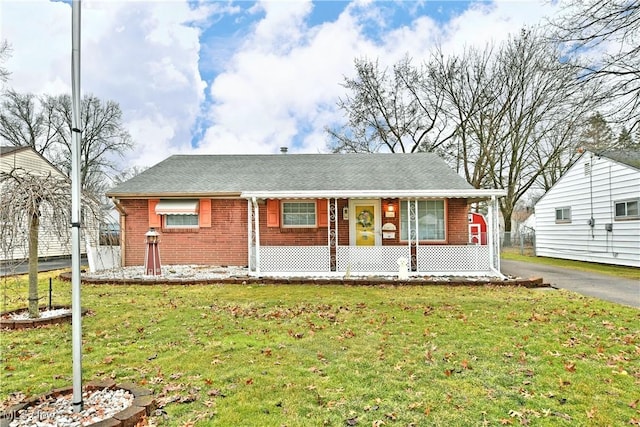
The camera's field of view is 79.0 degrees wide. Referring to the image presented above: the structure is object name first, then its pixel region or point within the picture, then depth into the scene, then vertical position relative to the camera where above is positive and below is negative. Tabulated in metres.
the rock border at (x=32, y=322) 6.37 -1.51
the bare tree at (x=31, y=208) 5.34 +0.34
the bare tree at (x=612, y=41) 9.96 +4.97
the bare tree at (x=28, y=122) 30.61 +8.84
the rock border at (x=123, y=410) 3.13 -1.54
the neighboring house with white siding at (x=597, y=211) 14.38 +0.55
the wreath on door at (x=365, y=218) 14.03 +0.32
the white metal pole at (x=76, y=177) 3.13 +0.44
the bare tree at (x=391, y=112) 27.66 +8.36
